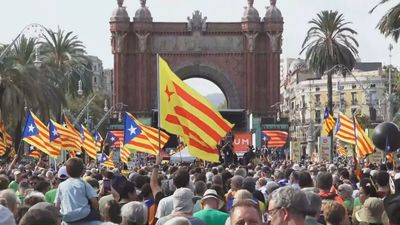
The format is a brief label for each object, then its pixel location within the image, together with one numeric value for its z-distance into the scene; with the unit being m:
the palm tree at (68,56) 75.50
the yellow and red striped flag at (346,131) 35.00
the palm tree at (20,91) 48.56
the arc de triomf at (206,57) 87.25
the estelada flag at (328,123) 51.34
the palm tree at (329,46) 68.12
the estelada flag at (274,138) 63.67
